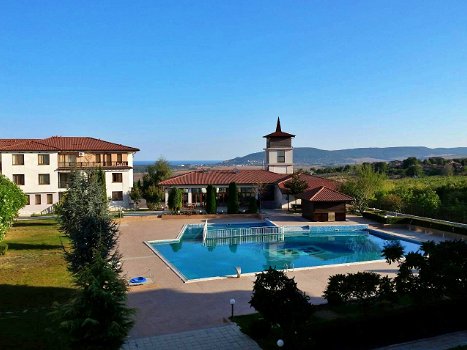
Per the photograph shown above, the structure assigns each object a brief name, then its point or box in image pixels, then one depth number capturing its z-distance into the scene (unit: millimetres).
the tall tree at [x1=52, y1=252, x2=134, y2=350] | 8008
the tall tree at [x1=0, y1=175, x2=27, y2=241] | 20612
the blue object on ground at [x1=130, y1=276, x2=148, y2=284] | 16453
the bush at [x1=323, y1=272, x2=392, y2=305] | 11273
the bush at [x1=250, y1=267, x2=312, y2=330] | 9344
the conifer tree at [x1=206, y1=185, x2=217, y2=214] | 38250
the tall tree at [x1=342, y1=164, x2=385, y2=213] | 38094
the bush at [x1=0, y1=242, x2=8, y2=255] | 21141
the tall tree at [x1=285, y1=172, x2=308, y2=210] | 38719
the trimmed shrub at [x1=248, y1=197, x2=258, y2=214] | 37938
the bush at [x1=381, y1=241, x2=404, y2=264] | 12031
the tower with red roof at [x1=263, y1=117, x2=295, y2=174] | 47594
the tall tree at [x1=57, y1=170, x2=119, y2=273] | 14781
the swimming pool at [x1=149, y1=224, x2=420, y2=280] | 21453
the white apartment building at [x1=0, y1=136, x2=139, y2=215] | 40438
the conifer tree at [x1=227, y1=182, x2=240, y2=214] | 38312
